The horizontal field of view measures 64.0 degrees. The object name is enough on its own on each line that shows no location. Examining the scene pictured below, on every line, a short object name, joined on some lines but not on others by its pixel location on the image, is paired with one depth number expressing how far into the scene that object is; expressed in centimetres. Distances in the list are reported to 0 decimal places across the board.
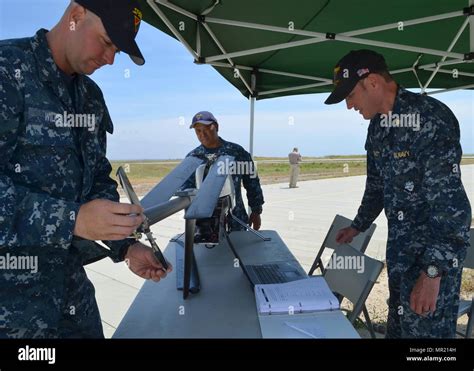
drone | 100
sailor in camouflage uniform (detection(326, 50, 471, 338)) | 141
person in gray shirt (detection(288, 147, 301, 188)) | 1266
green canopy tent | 252
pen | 100
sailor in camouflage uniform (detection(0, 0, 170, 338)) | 83
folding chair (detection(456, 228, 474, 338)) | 203
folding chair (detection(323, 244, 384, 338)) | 161
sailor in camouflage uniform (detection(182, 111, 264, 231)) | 314
